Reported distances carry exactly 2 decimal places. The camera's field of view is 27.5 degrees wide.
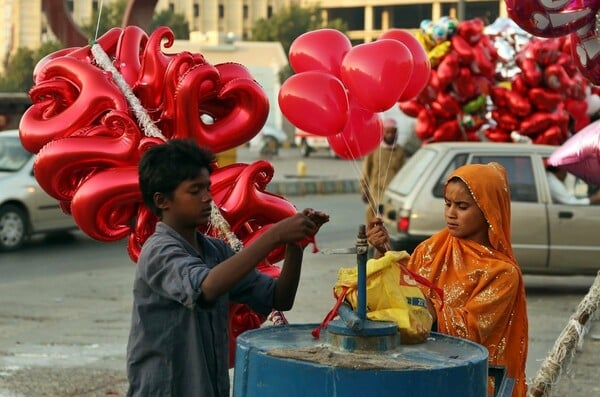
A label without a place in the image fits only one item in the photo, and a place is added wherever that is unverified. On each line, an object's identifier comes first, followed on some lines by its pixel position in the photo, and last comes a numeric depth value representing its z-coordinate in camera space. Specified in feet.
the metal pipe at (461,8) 78.14
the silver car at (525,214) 38.22
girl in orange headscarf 13.71
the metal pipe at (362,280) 10.91
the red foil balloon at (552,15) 16.16
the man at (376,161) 40.70
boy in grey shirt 10.78
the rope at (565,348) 17.94
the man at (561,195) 38.70
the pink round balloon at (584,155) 20.45
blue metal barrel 10.07
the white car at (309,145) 143.23
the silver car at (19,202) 49.03
